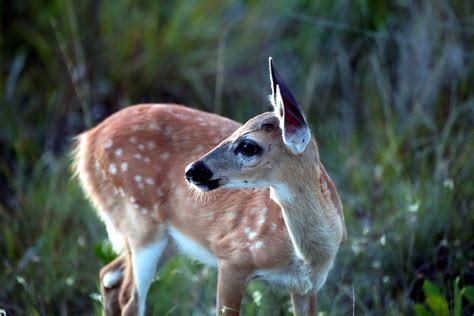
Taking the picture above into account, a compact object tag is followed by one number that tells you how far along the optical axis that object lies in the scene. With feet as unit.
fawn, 29.81
